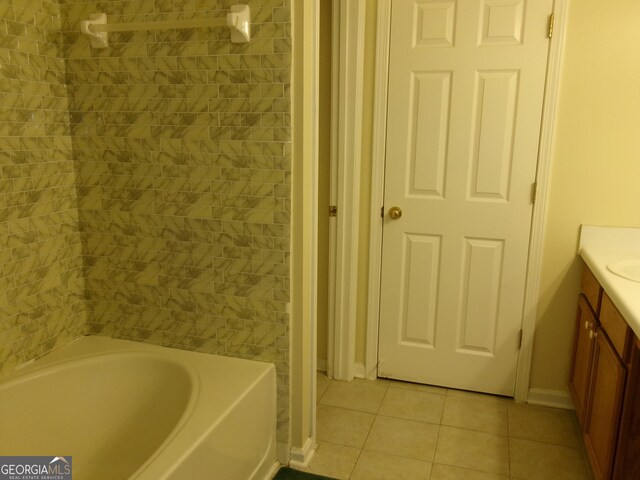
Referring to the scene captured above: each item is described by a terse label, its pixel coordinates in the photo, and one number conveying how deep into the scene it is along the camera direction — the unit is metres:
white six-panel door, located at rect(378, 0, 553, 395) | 2.31
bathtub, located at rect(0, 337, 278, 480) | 1.66
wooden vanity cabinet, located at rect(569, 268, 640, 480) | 1.56
